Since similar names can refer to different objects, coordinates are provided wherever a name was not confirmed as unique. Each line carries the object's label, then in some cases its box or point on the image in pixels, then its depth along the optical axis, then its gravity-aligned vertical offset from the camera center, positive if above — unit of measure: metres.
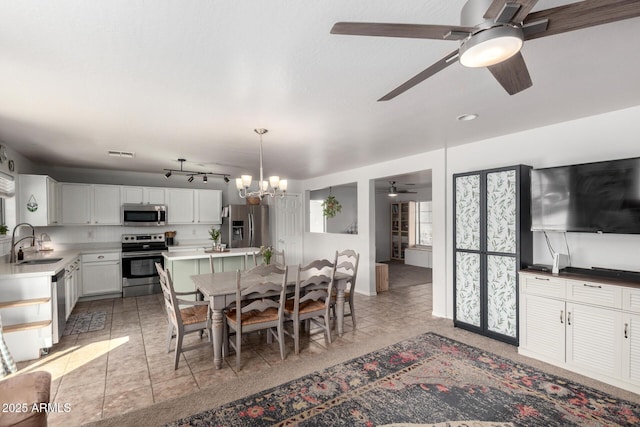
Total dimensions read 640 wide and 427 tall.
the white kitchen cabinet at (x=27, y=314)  3.24 -1.04
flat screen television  2.78 +0.13
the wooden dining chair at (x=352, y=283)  4.06 -0.91
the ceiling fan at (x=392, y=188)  8.19 +0.66
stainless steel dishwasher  3.53 -1.04
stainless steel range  5.86 -0.94
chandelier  3.64 +0.36
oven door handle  5.87 -0.74
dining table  3.02 -0.79
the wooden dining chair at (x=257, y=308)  3.02 -0.94
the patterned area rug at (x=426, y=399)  2.28 -1.50
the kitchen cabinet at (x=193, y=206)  6.67 +0.20
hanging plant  7.01 +0.14
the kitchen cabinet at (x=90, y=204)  5.75 +0.23
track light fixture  5.23 +0.87
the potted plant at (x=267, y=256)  3.83 -0.51
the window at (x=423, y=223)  9.70 -0.35
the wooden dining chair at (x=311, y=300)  3.39 -0.98
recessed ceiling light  3.10 +0.95
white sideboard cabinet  2.62 -1.06
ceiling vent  4.64 +0.94
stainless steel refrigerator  7.02 -0.26
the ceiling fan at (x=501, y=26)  1.16 +0.74
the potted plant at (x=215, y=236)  5.54 -0.39
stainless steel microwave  6.12 +0.01
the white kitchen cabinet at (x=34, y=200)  4.55 +0.25
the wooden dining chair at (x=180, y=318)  2.98 -1.04
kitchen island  4.73 -0.77
